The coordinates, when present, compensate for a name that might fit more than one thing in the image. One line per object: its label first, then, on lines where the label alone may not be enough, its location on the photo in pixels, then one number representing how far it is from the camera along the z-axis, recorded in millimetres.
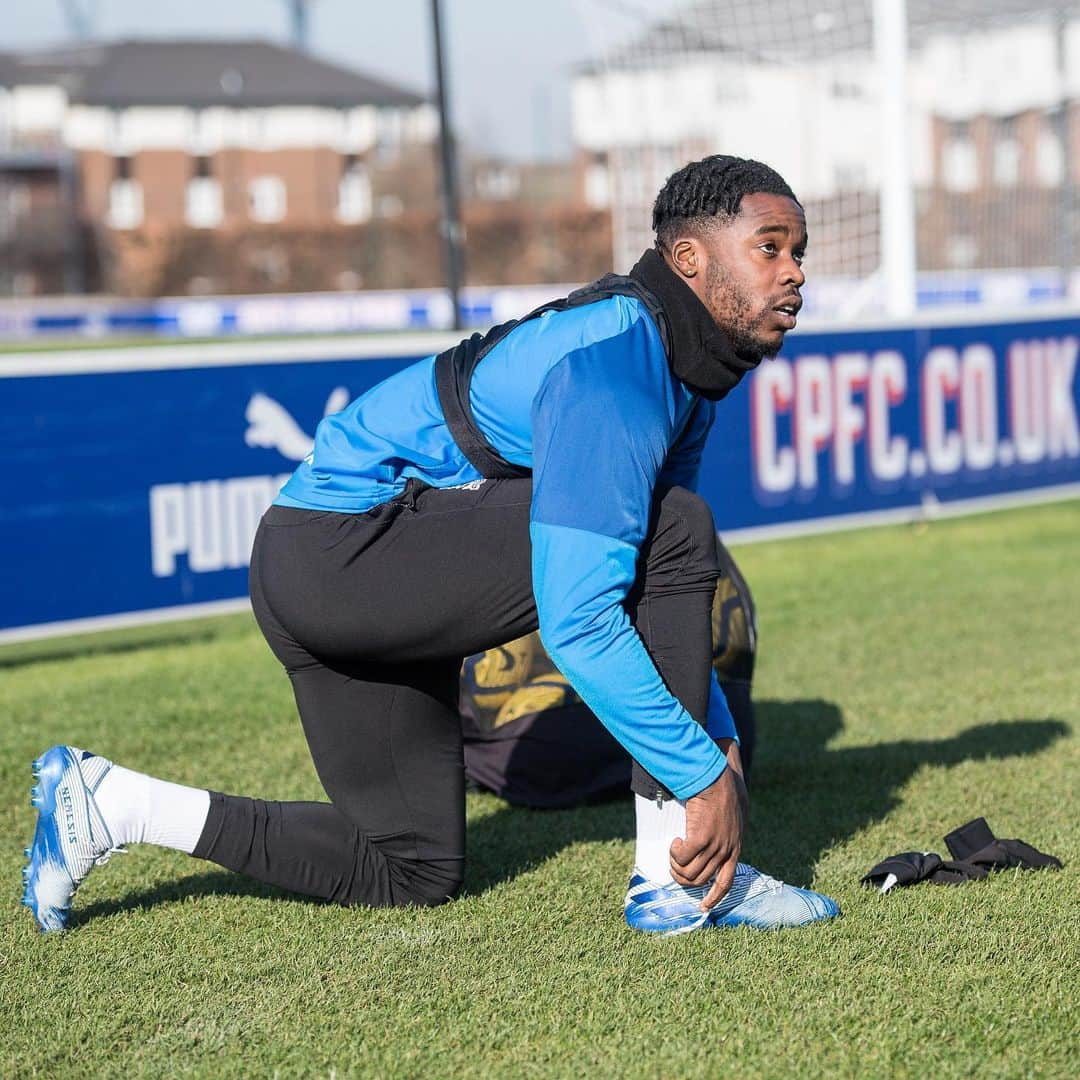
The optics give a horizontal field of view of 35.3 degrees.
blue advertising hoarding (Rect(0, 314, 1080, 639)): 7242
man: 3133
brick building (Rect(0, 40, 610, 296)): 70125
